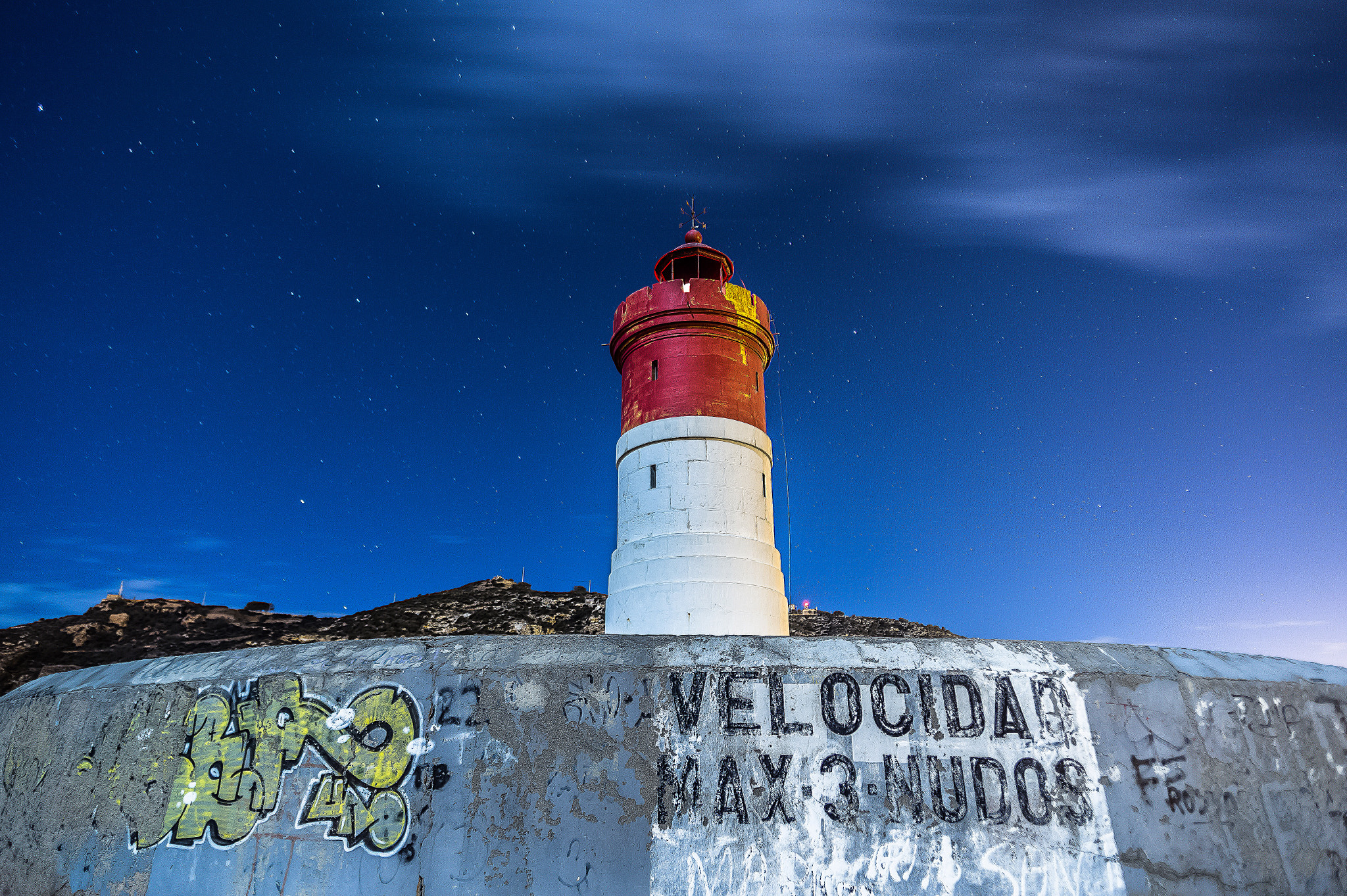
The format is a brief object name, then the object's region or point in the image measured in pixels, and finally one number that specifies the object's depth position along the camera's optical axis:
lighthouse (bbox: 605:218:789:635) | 12.04
